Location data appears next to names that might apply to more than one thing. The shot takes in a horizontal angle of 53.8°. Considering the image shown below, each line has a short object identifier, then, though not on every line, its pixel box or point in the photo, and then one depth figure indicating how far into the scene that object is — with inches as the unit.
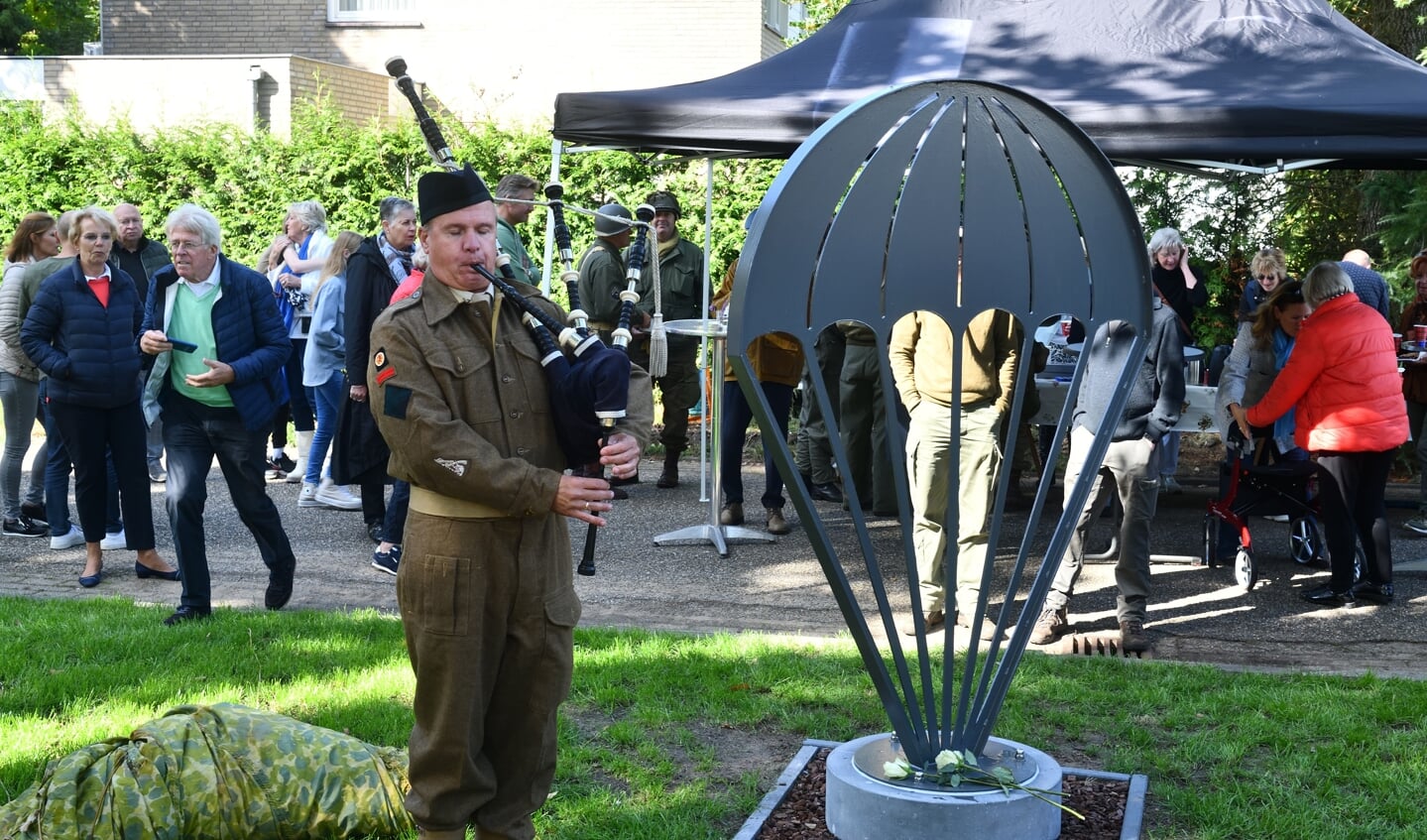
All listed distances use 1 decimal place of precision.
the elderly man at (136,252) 381.7
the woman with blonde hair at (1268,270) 386.9
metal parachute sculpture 156.3
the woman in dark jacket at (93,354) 289.7
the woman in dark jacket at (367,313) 303.9
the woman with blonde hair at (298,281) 434.0
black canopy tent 253.3
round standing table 328.2
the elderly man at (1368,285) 371.2
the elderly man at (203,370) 260.1
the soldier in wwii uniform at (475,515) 140.2
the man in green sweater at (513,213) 332.2
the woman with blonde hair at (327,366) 383.9
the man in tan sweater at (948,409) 255.6
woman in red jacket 284.5
